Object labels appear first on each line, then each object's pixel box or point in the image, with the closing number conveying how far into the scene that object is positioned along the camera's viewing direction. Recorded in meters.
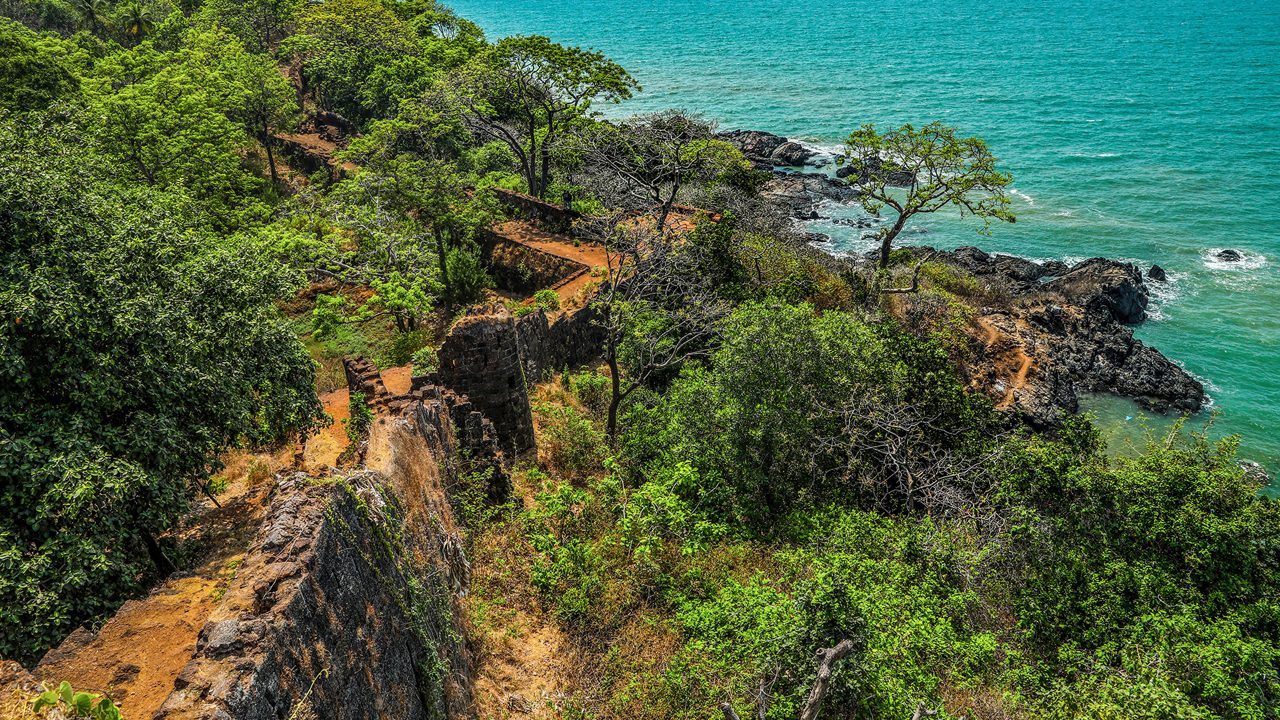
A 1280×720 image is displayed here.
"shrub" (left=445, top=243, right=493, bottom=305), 31.05
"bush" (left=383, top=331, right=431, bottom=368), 25.27
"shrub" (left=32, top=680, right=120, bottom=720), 6.41
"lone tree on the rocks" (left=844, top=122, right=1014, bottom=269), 27.69
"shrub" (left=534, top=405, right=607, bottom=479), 20.11
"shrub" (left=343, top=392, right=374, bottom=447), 13.96
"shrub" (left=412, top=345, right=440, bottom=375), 20.70
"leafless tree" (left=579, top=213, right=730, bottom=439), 22.38
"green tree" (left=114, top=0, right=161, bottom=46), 60.94
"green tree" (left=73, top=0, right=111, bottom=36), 61.94
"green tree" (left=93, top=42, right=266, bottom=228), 28.88
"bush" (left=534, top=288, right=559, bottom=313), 27.16
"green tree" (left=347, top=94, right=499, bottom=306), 29.03
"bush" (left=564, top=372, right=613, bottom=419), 24.42
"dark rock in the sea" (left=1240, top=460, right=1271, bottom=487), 26.90
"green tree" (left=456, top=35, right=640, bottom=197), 37.00
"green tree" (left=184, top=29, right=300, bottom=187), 39.84
